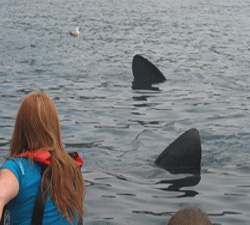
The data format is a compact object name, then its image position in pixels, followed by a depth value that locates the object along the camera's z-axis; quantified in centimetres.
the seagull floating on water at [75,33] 2413
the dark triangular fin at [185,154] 878
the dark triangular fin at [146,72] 1572
